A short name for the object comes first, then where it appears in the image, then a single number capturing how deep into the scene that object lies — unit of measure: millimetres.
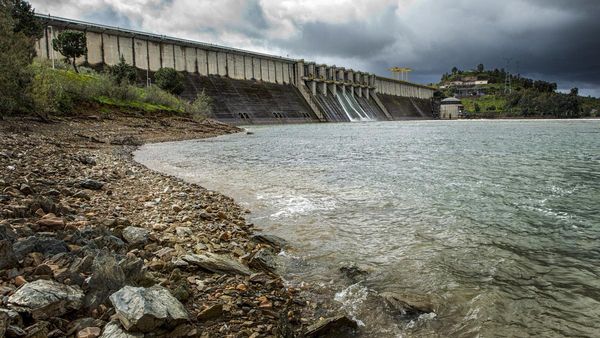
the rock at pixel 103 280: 3822
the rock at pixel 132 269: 4324
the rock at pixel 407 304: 4922
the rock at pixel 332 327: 4344
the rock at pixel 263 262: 6086
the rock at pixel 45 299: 3340
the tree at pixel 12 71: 24469
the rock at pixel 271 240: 7301
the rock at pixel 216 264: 5461
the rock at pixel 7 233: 4324
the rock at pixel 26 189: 7179
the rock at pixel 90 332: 3338
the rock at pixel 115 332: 3363
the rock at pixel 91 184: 9766
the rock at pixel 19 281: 3751
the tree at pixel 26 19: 40781
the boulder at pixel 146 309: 3482
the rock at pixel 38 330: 3107
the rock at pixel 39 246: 4301
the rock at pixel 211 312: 4199
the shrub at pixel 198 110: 49219
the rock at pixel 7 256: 3986
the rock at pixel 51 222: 5531
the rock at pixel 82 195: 8420
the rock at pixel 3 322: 2946
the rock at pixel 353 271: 6009
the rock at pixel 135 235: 5963
